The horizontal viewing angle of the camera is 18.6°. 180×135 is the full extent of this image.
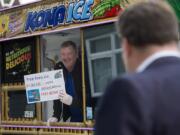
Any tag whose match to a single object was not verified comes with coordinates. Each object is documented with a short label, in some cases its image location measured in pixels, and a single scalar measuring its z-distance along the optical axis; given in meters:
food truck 5.77
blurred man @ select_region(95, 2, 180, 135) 1.55
